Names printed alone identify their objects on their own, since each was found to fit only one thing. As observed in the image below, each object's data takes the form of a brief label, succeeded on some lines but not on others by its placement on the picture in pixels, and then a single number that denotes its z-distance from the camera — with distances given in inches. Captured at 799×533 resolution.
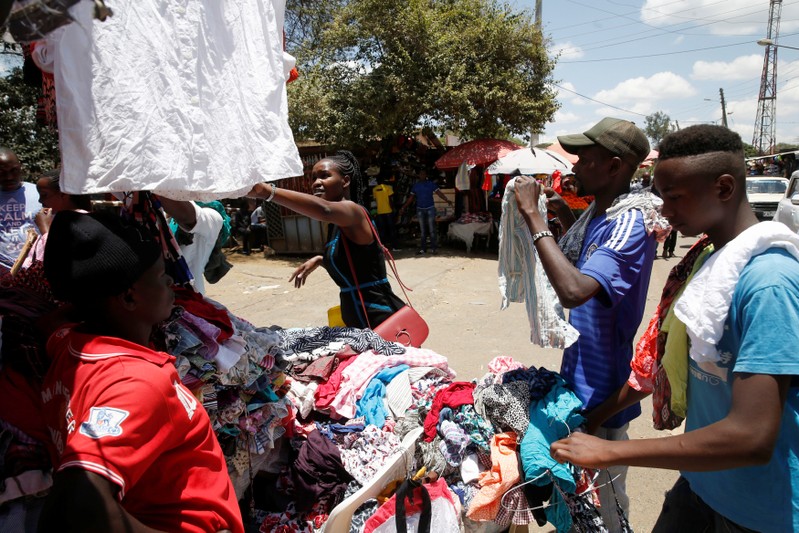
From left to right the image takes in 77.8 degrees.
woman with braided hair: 124.0
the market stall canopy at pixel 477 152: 479.8
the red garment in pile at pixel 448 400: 86.5
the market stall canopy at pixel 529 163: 383.5
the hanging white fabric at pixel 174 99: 52.4
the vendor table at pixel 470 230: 502.6
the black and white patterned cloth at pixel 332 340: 102.8
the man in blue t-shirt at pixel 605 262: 73.0
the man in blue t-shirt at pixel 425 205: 488.1
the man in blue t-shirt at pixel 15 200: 143.6
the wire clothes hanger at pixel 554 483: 76.1
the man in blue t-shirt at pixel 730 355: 48.8
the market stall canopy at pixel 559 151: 499.2
